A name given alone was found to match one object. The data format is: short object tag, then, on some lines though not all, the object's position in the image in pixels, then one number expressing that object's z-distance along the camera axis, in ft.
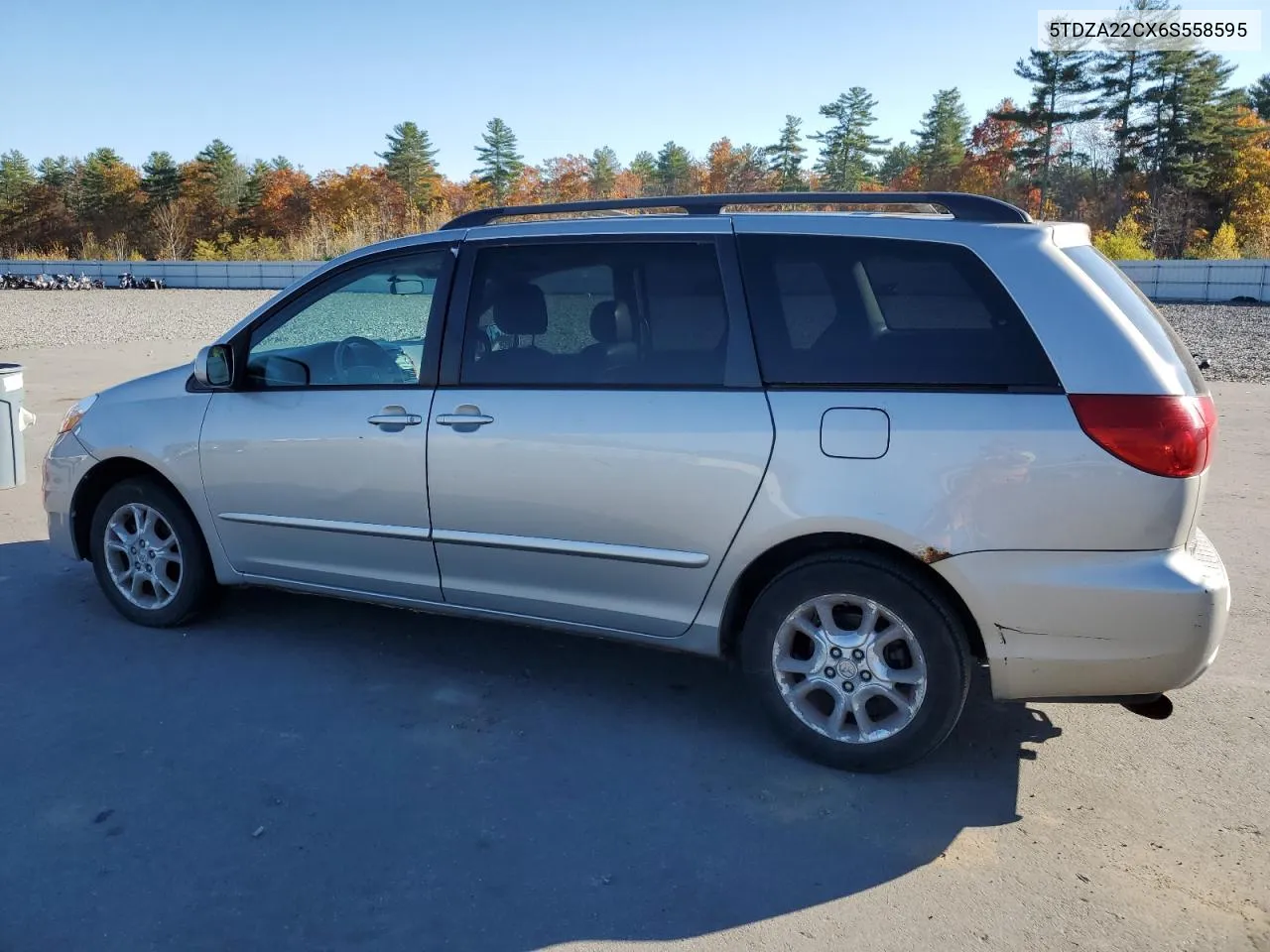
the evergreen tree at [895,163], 255.29
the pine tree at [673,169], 283.59
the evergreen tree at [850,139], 249.34
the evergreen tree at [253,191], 258.37
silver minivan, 10.84
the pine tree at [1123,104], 179.63
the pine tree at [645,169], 303.07
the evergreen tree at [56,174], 277.03
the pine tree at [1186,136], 173.58
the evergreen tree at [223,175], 262.26
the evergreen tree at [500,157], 276.00
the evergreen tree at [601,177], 282.97
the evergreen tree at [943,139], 230.68
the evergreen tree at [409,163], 264.52
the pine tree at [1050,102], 184.55
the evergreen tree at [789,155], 248.32
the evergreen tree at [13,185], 276.82
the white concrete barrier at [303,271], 100.63
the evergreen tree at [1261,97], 201.98
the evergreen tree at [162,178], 266.57
